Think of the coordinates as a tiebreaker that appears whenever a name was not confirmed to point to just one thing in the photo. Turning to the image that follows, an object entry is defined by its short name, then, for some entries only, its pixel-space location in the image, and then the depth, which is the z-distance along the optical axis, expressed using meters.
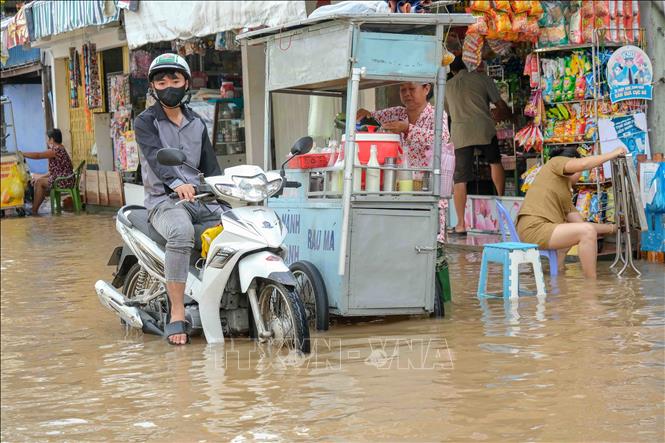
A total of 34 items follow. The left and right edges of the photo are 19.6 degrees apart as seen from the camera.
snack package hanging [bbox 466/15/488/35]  17.17
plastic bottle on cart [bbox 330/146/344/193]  11.91
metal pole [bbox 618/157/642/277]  15.30
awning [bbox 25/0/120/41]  26.42
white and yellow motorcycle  10.56
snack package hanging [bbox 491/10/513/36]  17.04
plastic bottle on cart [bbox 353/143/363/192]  11.78
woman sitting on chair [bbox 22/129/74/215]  33.65
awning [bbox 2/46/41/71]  42.35
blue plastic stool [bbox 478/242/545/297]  13.77
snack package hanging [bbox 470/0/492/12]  17.01
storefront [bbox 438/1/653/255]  16.94
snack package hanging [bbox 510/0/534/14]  16.91
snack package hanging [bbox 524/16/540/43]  17.09
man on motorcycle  11.18
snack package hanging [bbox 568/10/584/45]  17.01
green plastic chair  34.07
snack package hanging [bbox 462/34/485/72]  18.12
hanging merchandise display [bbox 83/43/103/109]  34.93
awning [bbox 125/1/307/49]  19.04
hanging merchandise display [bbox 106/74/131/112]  32.85
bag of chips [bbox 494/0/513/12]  16.99
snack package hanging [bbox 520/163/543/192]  18.26
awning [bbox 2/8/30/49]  33.29
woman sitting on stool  14.84
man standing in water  20.20
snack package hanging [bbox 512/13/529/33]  17.02
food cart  11.53
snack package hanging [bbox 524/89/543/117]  17.83
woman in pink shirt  12.68
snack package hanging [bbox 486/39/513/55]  18.69
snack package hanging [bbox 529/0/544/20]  16.97
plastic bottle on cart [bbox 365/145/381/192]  11.76
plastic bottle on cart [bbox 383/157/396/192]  11.92
